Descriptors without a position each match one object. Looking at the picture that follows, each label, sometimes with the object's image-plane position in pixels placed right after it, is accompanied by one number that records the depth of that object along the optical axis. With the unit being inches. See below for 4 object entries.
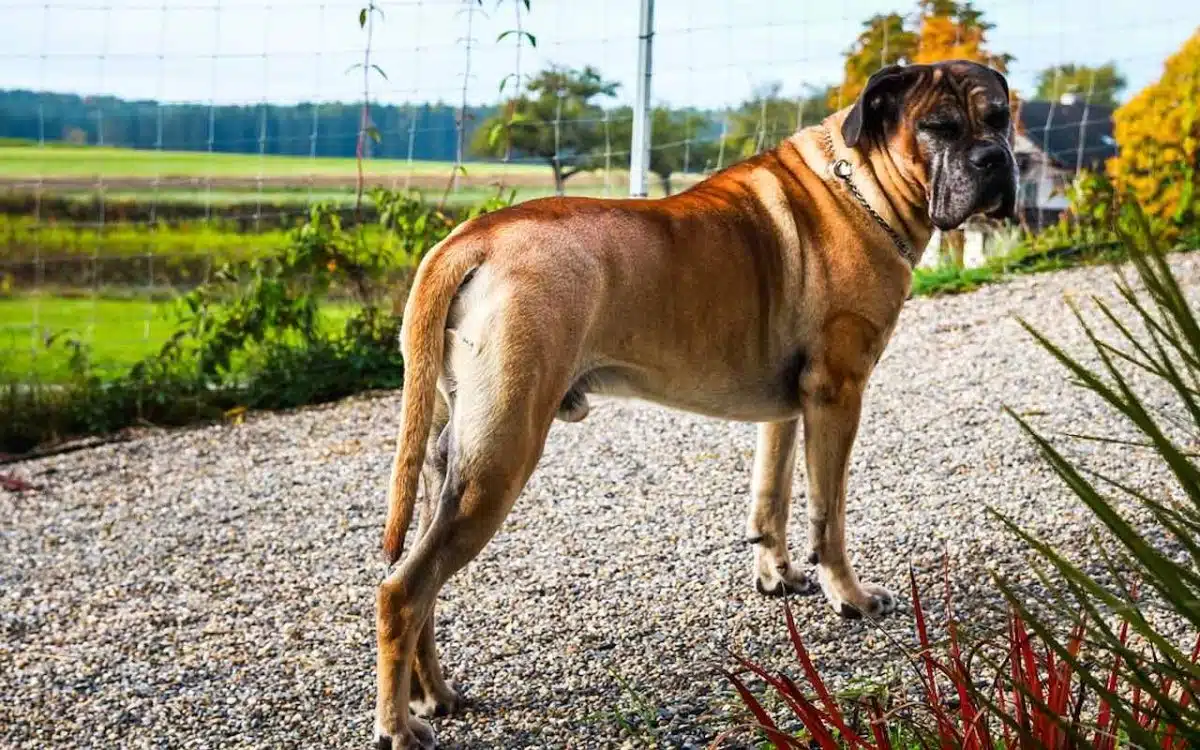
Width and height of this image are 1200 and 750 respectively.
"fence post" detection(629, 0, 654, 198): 329.7
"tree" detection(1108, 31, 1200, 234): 400.2
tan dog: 129.3
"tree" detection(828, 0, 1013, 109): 440.5
